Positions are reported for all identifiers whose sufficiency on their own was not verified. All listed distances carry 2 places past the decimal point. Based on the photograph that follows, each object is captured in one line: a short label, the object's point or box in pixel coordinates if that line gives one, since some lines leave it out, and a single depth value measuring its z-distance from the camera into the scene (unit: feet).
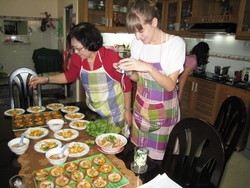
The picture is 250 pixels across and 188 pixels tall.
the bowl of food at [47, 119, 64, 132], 4.42
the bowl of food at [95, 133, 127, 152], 3.71
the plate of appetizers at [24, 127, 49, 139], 4.13
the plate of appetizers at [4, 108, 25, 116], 5.33
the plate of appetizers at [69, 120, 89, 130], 4.60
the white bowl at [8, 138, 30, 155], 3.56
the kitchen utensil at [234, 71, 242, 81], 9.76
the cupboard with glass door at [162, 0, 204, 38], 11.78
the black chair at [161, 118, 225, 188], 3.11
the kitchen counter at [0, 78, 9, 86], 10.54
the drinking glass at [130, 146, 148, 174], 3.25
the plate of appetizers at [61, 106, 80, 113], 5.62
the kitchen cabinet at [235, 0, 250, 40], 8.86
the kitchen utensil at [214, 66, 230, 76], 10.37
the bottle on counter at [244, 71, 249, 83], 9.32
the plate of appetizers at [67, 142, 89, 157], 3.60
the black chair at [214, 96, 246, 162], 3.80
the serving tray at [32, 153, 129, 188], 2.91
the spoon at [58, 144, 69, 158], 3.46
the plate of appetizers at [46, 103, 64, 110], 5.83
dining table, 3.12
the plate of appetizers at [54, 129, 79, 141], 4.12
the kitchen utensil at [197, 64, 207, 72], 11.75
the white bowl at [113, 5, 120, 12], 11.78
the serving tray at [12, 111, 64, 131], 4.63
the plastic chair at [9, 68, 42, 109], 6.96
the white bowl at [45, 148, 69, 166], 3.26
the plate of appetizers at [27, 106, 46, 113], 5.60
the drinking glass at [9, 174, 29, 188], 2.68
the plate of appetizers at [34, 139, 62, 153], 3.72
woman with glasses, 4.85
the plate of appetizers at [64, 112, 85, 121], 5.14
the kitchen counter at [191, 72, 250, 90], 8.68
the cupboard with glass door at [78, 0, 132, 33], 10.78
